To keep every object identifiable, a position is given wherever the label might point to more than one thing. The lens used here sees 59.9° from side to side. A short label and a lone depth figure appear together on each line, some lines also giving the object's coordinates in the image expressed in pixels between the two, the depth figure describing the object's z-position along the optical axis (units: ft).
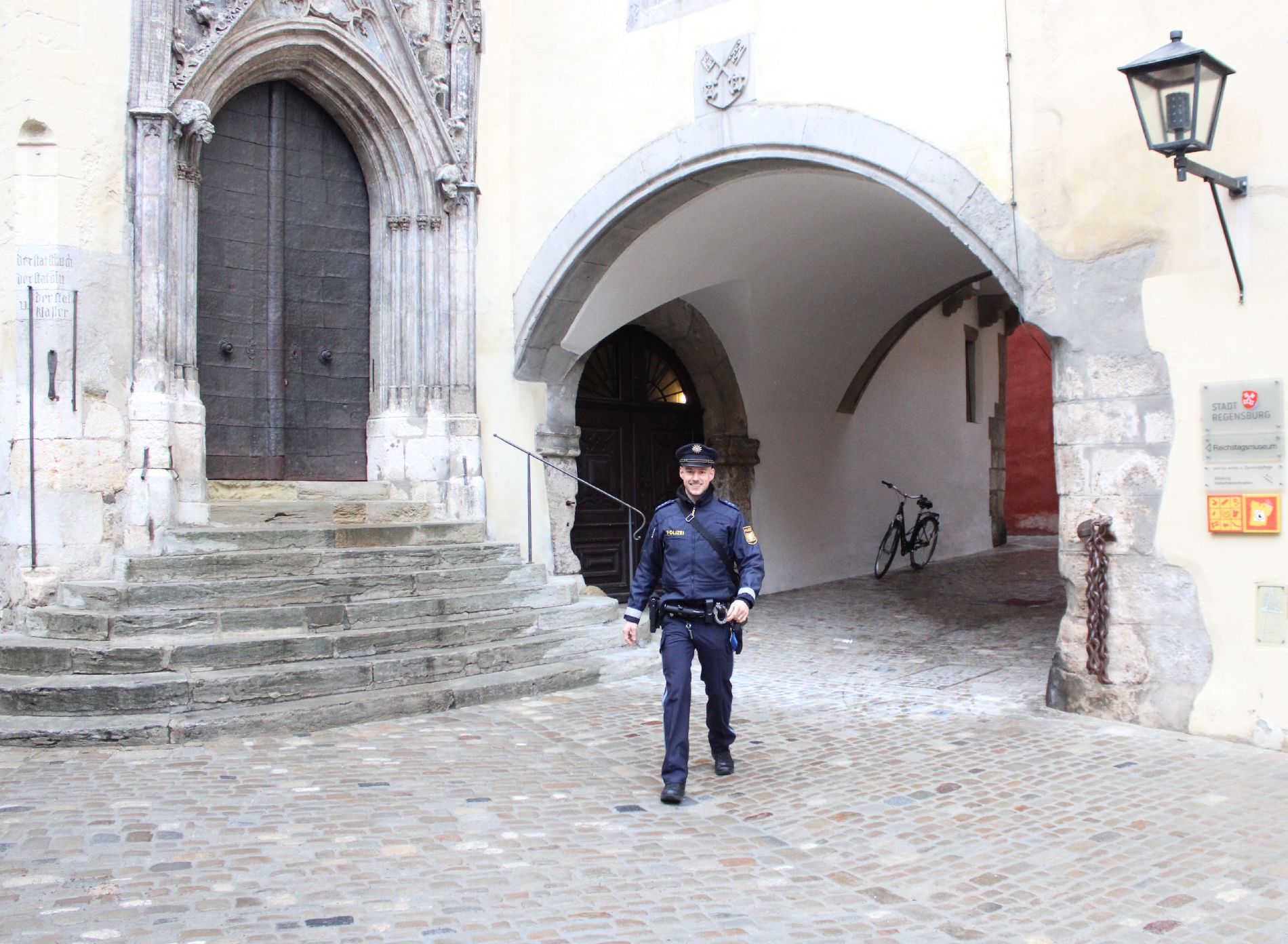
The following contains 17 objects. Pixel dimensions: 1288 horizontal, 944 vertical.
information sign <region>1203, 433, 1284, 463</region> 16.79
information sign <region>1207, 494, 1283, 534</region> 16.78
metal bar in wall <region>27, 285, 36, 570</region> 21.16
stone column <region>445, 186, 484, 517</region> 27.63
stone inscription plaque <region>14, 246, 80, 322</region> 21.59
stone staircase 17.84
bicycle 41.50
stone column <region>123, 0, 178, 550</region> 22.62
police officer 14.79
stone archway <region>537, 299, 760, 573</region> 35.17
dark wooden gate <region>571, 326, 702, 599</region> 33.96
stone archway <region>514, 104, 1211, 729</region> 17.83
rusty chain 18.28
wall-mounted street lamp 15.72
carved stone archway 23.97
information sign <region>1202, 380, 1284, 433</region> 16.81
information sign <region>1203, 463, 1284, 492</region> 16.79
